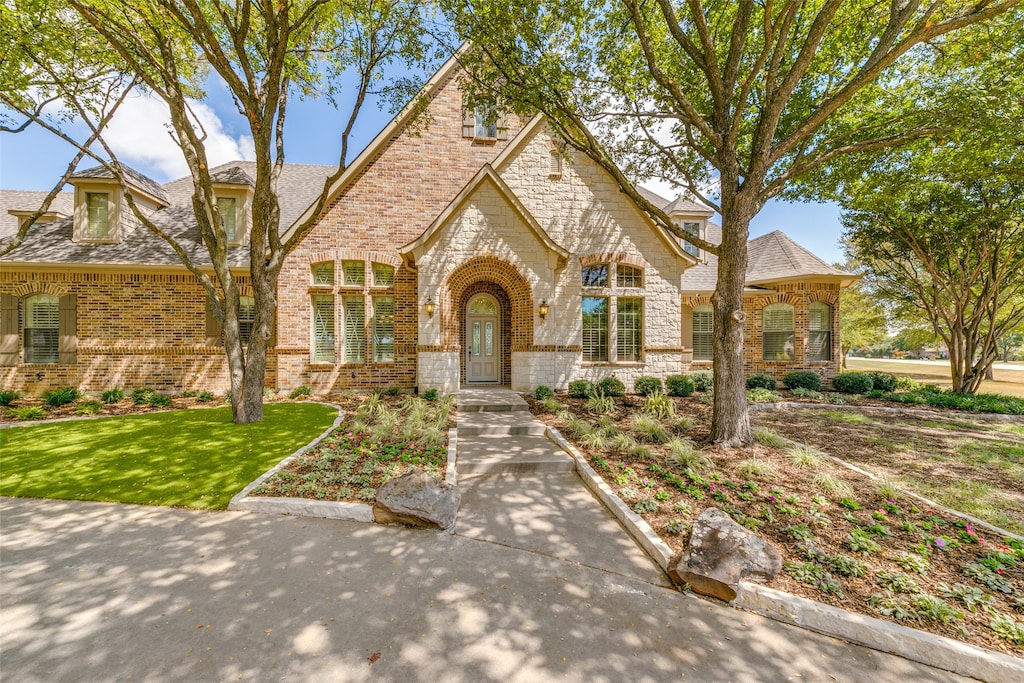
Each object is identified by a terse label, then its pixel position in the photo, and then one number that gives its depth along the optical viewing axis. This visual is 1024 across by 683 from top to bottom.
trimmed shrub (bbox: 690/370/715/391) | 12.82
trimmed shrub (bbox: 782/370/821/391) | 13.06
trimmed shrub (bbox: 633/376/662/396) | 11.71
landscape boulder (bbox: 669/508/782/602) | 3.28
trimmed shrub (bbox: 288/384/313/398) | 11.40
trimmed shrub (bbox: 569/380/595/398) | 10.97
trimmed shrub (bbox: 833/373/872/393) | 12.94
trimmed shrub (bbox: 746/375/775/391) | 13.06
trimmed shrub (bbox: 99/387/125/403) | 10.49
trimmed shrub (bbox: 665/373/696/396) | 11.81
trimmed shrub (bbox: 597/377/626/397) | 11.34
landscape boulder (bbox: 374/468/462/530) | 4.34
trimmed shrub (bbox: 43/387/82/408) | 10.00
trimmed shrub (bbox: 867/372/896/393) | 13.15
